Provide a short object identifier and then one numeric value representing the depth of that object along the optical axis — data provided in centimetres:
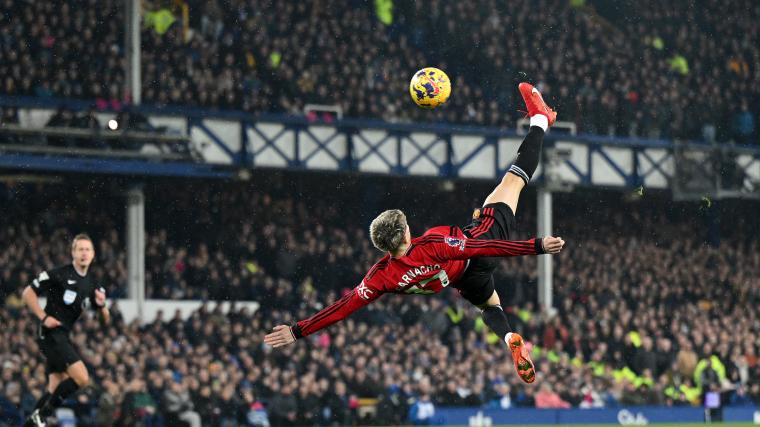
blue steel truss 2772
